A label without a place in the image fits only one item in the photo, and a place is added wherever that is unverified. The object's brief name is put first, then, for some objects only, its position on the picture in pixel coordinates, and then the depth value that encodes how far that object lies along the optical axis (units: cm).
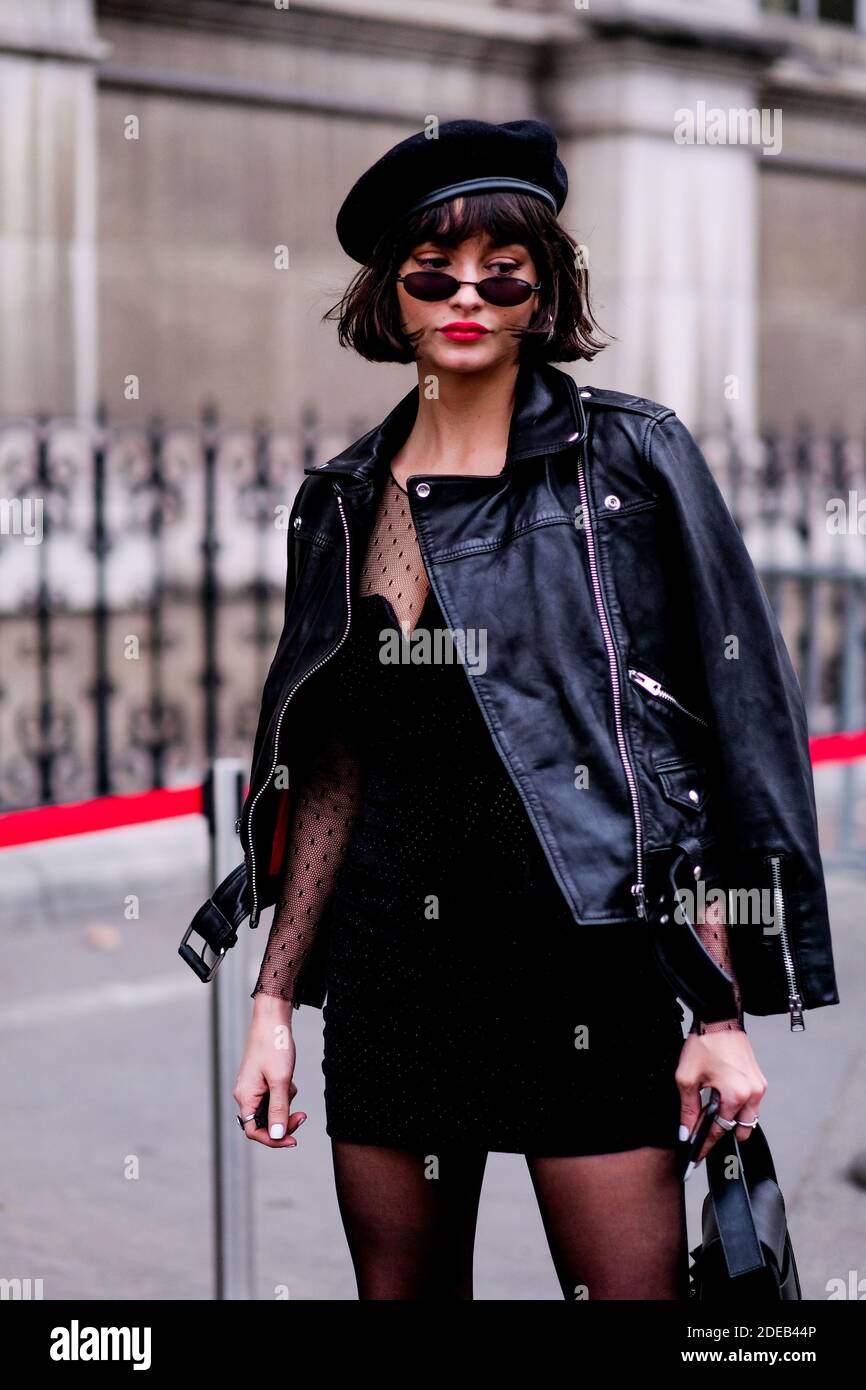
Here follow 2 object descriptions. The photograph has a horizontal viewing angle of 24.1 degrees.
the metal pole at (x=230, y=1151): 392
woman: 251
